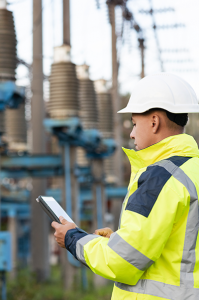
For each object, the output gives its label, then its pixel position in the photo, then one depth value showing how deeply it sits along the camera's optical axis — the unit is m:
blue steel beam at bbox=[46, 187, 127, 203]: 13.04
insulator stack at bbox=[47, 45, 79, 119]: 8.02
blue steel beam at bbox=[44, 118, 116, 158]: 8.00
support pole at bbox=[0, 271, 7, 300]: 6.78
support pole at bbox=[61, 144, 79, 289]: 8.66
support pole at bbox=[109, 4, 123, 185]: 15.02
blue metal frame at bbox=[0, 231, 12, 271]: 6.45
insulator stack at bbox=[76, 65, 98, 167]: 9.59
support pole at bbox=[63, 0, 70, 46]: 8.94
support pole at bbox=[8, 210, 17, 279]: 12.19
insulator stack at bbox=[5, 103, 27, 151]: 10.78
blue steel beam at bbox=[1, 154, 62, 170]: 8.55
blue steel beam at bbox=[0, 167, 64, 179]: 8.88
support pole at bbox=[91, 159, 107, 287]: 10.95
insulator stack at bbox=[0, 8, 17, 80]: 6.42
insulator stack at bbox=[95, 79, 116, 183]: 11.29
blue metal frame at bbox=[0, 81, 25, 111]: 6.27
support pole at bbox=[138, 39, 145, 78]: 19.10
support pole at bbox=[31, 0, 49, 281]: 9.55
